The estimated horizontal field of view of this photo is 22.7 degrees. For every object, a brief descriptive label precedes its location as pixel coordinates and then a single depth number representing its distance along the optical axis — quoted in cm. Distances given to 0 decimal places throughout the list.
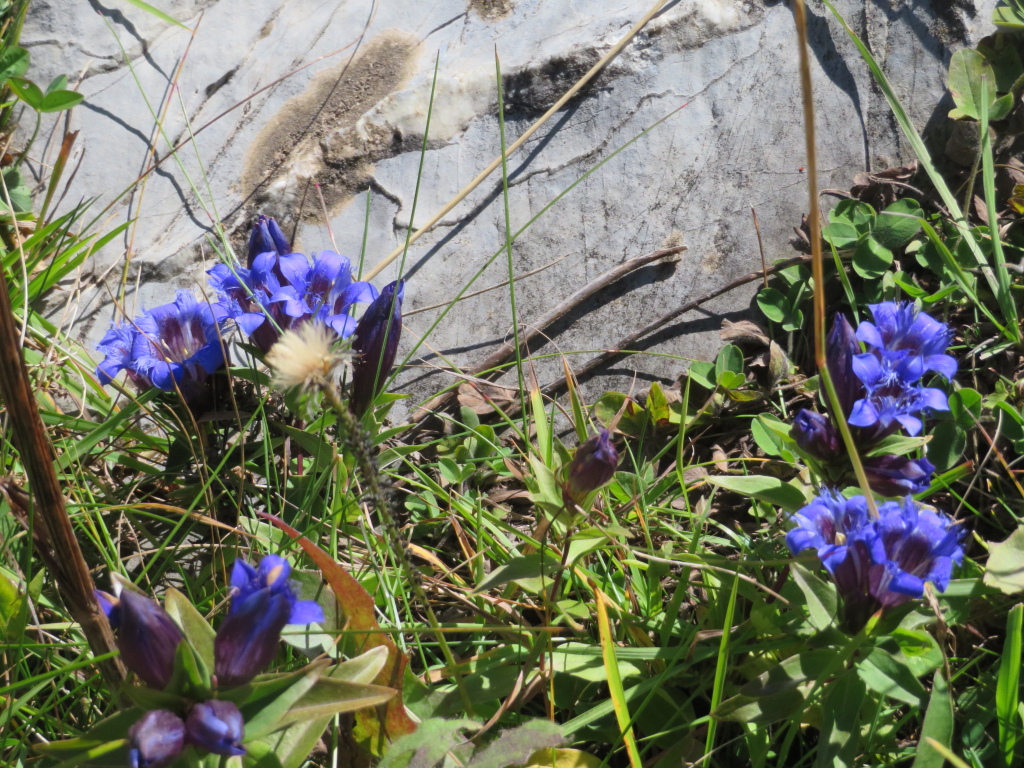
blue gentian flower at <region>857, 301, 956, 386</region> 78
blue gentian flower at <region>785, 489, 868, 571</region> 75
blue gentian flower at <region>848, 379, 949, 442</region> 77
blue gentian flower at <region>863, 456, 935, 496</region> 77
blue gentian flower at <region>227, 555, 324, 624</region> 72
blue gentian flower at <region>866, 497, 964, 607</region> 74
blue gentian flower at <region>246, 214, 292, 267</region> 82
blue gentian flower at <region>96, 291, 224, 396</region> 82
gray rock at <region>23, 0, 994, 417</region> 92
